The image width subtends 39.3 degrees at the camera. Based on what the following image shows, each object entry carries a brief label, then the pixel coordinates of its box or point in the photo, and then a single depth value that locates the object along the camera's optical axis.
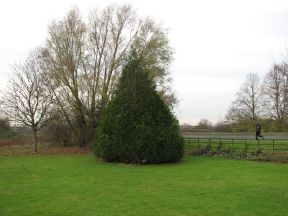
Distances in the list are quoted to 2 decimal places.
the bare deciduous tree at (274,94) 48.00
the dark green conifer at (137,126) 23.36
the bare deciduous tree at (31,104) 33.31
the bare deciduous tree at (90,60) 35.50
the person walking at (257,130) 32.12
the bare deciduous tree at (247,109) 56.73
